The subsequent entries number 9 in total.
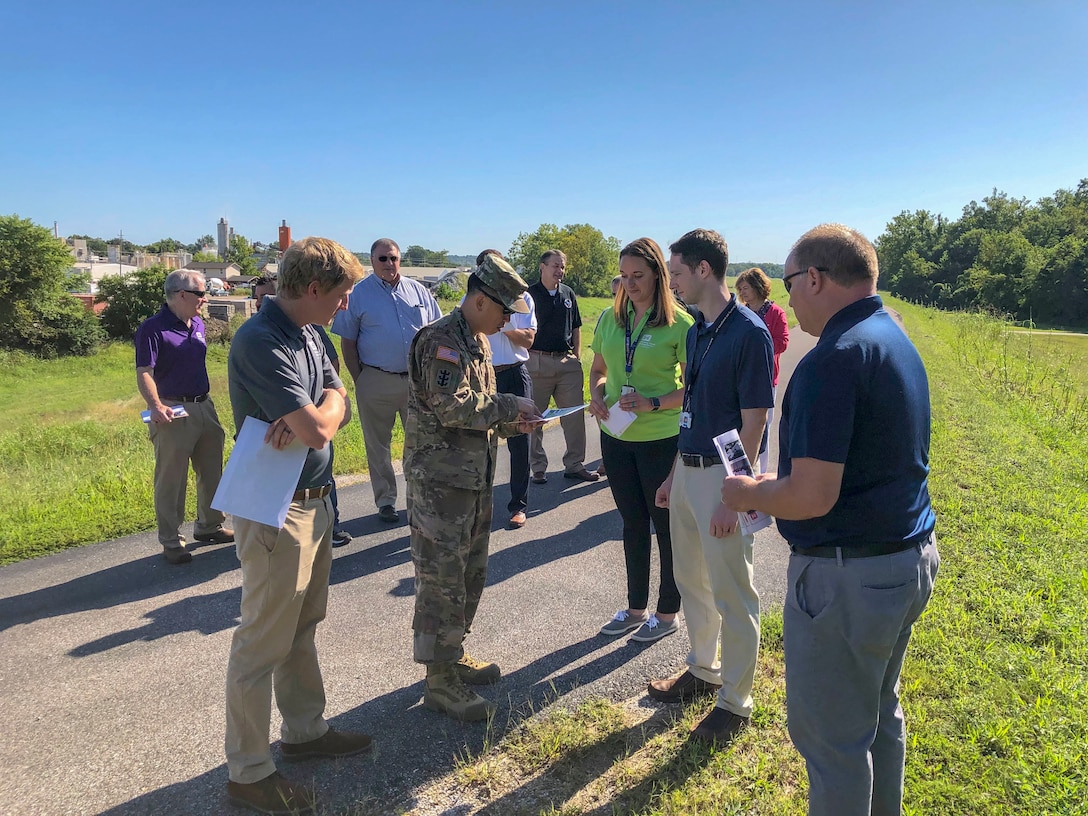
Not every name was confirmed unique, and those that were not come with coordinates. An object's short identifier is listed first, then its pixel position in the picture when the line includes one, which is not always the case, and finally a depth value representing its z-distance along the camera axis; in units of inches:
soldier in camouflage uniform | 107.8
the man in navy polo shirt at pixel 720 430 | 105.1
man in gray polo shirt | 89.5
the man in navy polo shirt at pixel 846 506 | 67.8
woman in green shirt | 135.7
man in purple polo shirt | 185.9
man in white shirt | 212.8
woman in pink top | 228.4
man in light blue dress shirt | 211.9
